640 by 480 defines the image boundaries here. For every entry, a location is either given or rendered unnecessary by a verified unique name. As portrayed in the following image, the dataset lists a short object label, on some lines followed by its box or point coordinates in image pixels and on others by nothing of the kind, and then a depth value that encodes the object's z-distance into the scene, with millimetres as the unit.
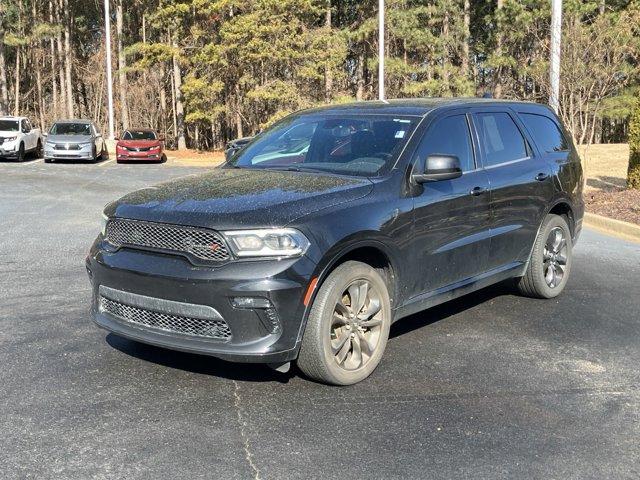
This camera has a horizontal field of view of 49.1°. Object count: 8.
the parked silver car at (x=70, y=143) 25422
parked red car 26578
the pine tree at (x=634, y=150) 13949
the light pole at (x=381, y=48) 28055
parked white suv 25688
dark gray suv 4020
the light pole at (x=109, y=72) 32009
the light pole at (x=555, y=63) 14375
